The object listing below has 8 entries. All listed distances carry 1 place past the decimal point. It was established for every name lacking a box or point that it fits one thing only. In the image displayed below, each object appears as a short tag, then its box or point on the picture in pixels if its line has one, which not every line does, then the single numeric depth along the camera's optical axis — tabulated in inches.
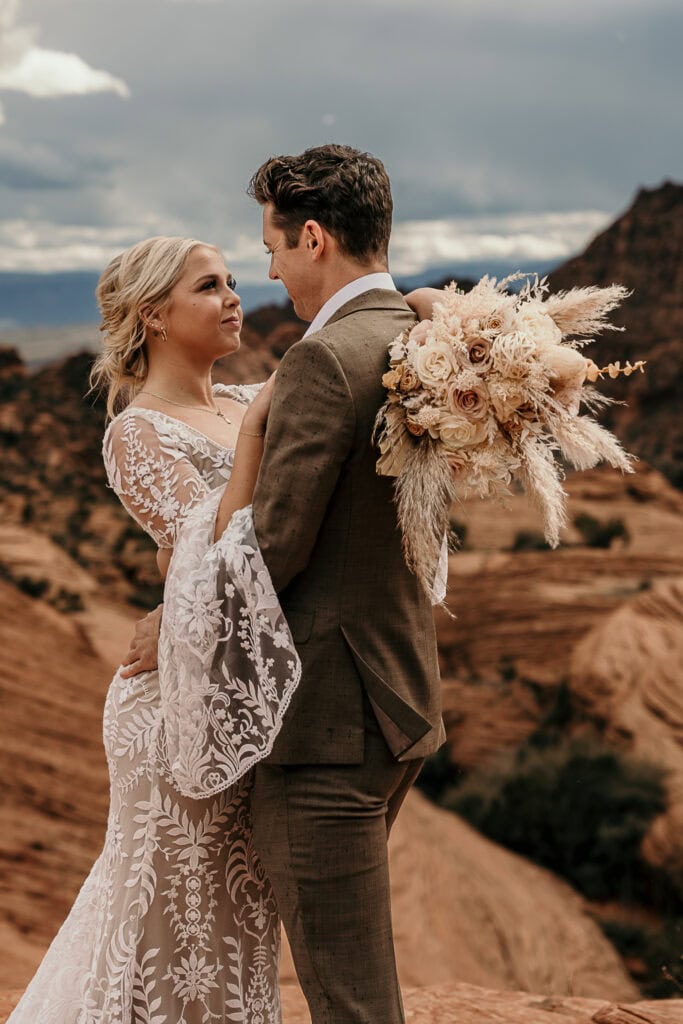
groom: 99.3
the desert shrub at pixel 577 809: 580.1
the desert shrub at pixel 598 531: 885.8
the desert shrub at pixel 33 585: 621.2
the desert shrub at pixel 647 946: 469.7
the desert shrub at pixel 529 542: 861.2
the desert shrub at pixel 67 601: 615.4
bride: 102.4
